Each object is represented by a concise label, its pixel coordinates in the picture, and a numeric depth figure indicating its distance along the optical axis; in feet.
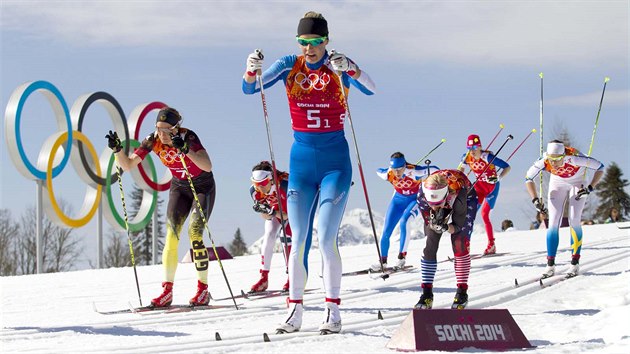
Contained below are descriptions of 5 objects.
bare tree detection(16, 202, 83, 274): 183.11
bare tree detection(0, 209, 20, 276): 180.04
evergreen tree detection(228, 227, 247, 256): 303.89
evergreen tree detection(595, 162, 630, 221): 188.03
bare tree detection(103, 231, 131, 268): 207.31
